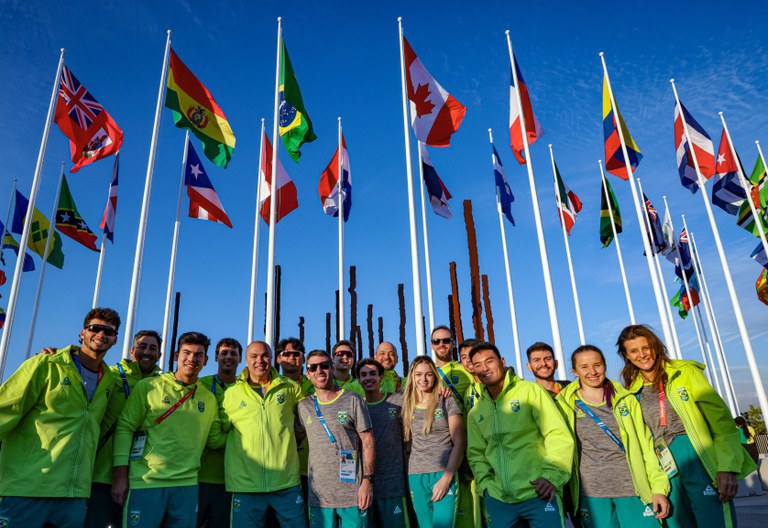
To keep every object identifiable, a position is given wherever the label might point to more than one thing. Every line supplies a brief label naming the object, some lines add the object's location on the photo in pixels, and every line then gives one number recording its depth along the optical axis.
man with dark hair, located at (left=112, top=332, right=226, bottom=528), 4.11
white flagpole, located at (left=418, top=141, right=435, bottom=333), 10.58
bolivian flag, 9.62
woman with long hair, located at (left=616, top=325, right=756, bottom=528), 3.71
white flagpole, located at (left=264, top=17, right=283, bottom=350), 8.59
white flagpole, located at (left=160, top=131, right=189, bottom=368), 11.14
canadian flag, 9.84
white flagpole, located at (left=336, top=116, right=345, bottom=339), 11.12
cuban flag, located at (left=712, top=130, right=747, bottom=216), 13.80
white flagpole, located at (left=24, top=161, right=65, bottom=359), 12.23
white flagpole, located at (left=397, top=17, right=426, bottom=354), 8.24
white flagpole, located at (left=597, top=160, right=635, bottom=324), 14.73
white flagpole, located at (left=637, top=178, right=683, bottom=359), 13.40
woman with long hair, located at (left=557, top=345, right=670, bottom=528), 3.90
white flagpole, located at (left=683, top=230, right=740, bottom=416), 21.00
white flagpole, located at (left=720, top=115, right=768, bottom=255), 13.34
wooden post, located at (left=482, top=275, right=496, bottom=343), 21.86
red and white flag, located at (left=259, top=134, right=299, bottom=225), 10.68
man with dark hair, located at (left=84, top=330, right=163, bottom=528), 4.37
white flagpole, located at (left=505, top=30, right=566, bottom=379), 8.75
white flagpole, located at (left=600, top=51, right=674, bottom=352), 11.46
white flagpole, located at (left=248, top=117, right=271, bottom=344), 9.15
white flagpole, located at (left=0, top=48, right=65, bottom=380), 9.81
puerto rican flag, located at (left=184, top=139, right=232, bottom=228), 11.22
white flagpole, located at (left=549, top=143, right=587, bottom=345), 13.87
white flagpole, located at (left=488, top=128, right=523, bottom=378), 12.93
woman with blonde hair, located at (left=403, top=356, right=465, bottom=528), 4.34
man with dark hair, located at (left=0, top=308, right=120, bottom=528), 3.74
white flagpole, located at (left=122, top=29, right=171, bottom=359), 8.41
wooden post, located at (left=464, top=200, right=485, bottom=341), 16.92
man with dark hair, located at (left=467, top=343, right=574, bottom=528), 3.76
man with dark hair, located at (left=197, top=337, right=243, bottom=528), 4.68
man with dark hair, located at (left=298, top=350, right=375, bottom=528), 4.25
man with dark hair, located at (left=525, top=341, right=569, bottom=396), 5.26
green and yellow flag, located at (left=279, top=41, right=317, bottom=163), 10.00
